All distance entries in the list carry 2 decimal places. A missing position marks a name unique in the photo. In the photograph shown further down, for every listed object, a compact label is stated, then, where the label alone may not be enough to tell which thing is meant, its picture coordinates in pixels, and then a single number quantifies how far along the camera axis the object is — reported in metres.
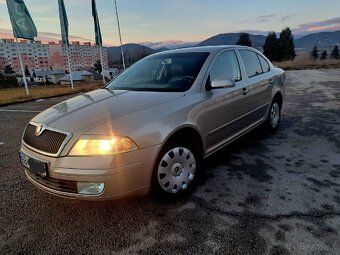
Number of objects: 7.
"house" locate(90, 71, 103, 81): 88.39
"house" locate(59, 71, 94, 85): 81.25
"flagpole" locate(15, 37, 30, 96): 13.06
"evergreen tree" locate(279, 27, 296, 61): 54.19
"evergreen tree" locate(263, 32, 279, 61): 55.25
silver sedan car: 2.34
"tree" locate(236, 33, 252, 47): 49.91
